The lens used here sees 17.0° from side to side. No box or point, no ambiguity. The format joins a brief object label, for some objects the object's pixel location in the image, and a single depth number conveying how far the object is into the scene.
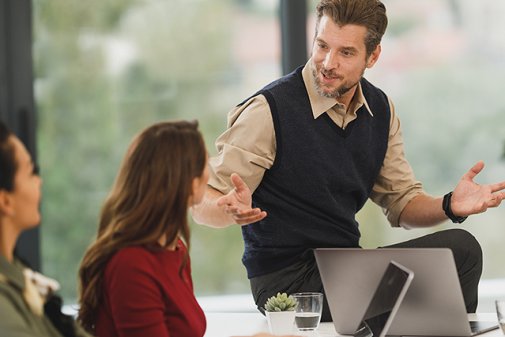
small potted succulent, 4.33
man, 5.20
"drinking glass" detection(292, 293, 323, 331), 4.44
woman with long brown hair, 3.57
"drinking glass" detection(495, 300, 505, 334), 3.94
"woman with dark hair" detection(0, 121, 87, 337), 2.92
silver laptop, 4.02
